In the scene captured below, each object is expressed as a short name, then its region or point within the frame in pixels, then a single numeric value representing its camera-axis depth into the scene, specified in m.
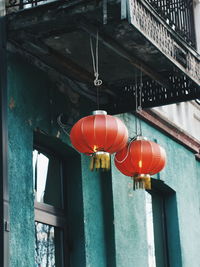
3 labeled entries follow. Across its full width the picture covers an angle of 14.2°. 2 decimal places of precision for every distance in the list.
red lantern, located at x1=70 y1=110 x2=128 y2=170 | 10.03
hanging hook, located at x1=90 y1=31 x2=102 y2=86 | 10.54
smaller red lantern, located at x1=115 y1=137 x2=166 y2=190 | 10.96
